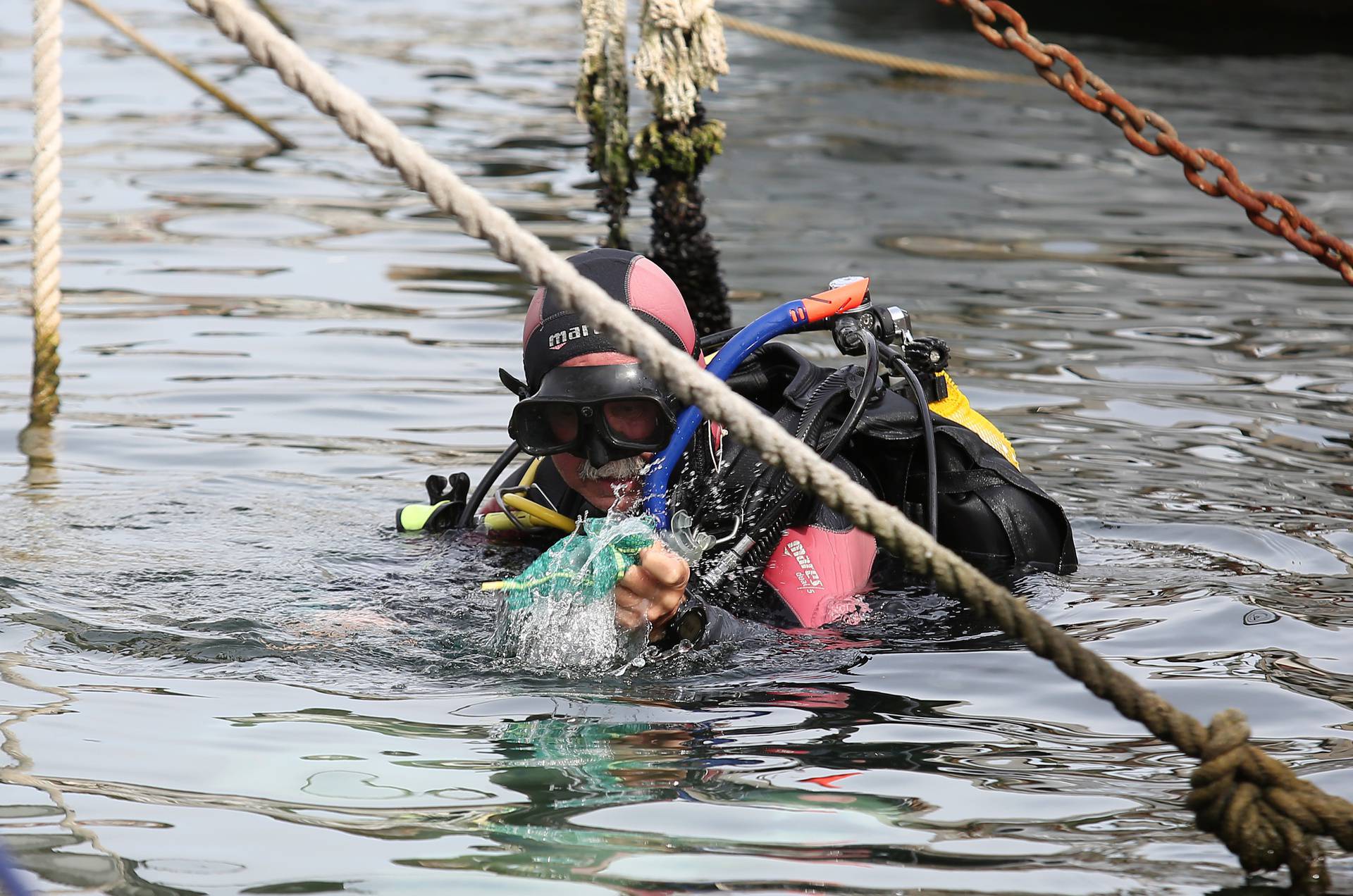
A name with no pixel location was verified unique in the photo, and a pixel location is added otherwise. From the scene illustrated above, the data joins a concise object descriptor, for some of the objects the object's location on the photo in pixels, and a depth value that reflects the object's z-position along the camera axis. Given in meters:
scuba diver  6.91
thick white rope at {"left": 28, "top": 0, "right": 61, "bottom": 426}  10.57
